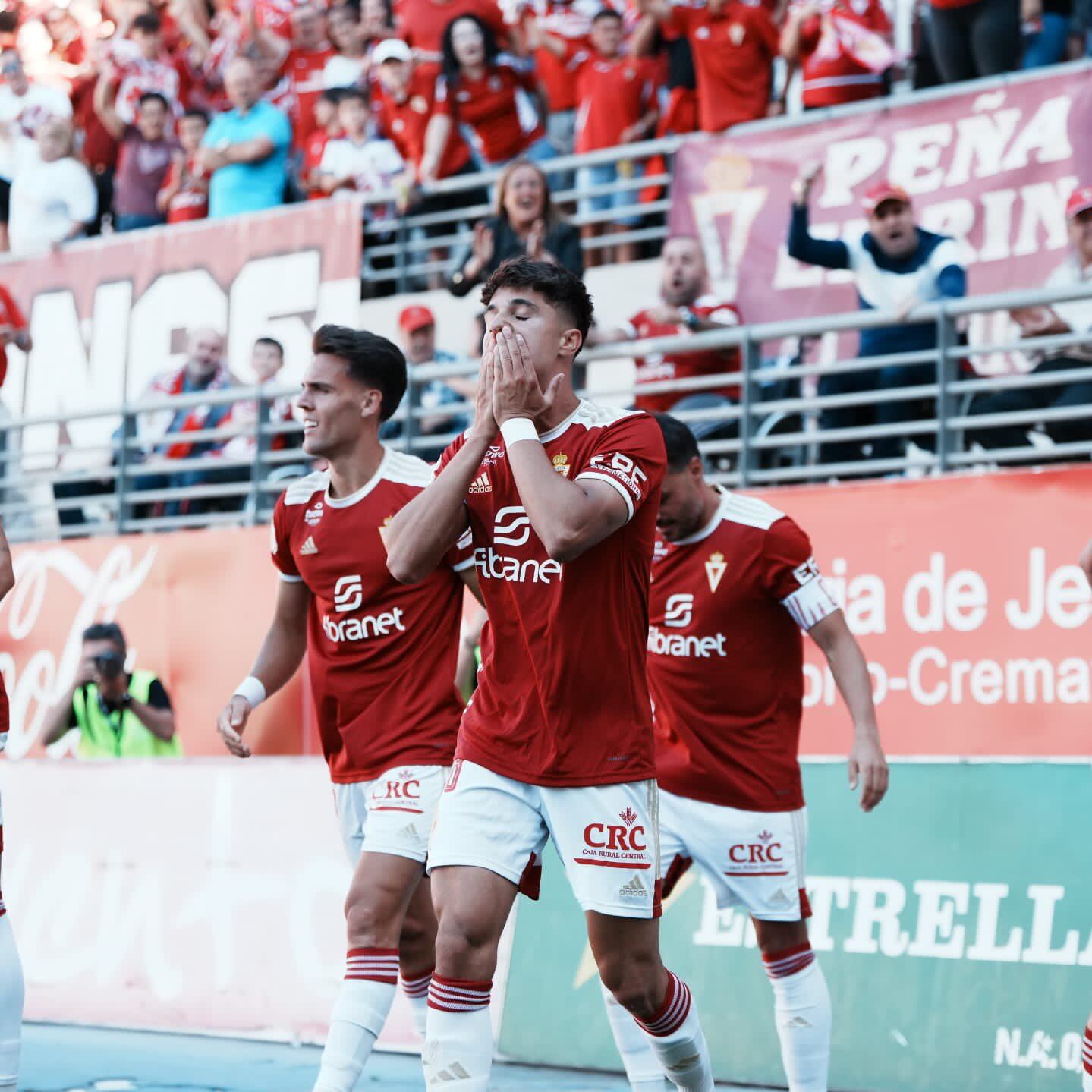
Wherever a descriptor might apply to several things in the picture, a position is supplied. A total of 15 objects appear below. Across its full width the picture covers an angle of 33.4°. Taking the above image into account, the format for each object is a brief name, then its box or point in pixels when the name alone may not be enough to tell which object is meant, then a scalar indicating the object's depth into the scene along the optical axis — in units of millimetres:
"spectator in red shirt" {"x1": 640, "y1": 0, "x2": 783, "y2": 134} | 11602
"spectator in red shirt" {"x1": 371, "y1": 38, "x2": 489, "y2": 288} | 13289
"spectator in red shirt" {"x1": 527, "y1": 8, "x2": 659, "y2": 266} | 12508
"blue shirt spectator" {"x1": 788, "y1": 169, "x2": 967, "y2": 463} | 9523
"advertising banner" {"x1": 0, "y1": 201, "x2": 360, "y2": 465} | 12703
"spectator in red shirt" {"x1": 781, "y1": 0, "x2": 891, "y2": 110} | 11047
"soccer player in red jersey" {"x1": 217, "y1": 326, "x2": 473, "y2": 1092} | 6051
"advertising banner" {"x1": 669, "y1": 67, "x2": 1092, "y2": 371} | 9750
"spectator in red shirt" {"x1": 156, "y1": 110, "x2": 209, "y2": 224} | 14555
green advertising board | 7176
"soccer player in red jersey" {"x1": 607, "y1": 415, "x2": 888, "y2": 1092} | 6488
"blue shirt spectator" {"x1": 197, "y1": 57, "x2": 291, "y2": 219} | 14062
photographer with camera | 11430
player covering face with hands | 4738
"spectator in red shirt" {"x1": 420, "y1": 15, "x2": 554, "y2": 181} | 13062
